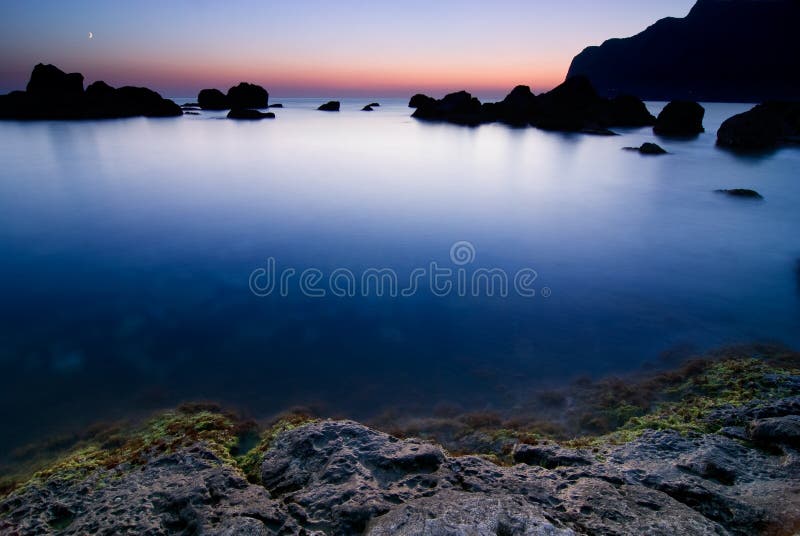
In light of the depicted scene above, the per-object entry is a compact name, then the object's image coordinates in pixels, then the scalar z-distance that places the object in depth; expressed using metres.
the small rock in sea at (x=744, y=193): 22.03
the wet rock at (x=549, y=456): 4.86
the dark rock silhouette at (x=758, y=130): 38.62
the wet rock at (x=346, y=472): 3.93
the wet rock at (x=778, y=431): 4.87
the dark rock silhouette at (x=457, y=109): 77.84
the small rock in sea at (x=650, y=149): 36.31
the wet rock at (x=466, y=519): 3.47
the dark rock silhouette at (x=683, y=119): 52.03
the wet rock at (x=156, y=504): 3.83
